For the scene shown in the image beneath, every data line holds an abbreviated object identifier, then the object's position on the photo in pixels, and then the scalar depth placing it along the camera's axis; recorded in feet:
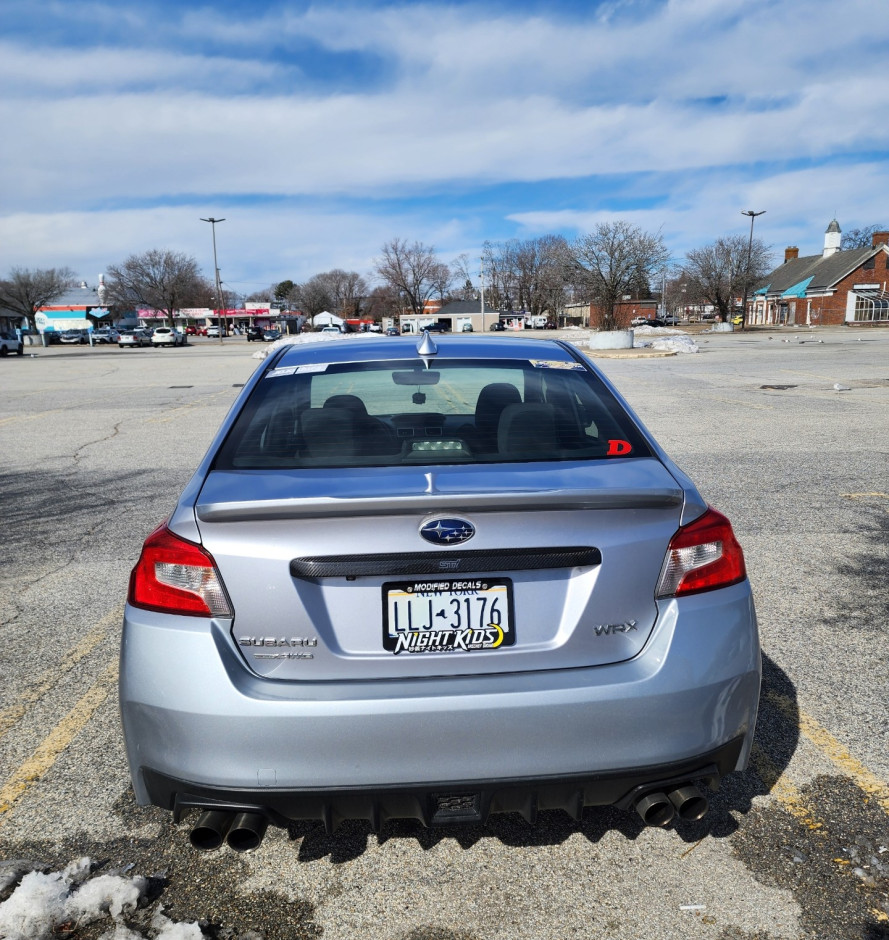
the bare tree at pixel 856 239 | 328.49
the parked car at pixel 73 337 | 255.70
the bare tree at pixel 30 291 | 263.90
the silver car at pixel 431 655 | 6.84
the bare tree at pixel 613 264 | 156.87
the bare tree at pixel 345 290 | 452.76
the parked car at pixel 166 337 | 243.19
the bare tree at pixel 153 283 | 341.62
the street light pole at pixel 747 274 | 215.10
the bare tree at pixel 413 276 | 390.21
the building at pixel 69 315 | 295.69
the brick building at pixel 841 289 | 248.93
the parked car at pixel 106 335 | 258.22
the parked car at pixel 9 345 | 161.89
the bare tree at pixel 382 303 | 407.23
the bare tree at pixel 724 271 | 223.92
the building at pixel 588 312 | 357.28
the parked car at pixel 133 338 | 238.68
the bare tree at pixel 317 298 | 451.12
